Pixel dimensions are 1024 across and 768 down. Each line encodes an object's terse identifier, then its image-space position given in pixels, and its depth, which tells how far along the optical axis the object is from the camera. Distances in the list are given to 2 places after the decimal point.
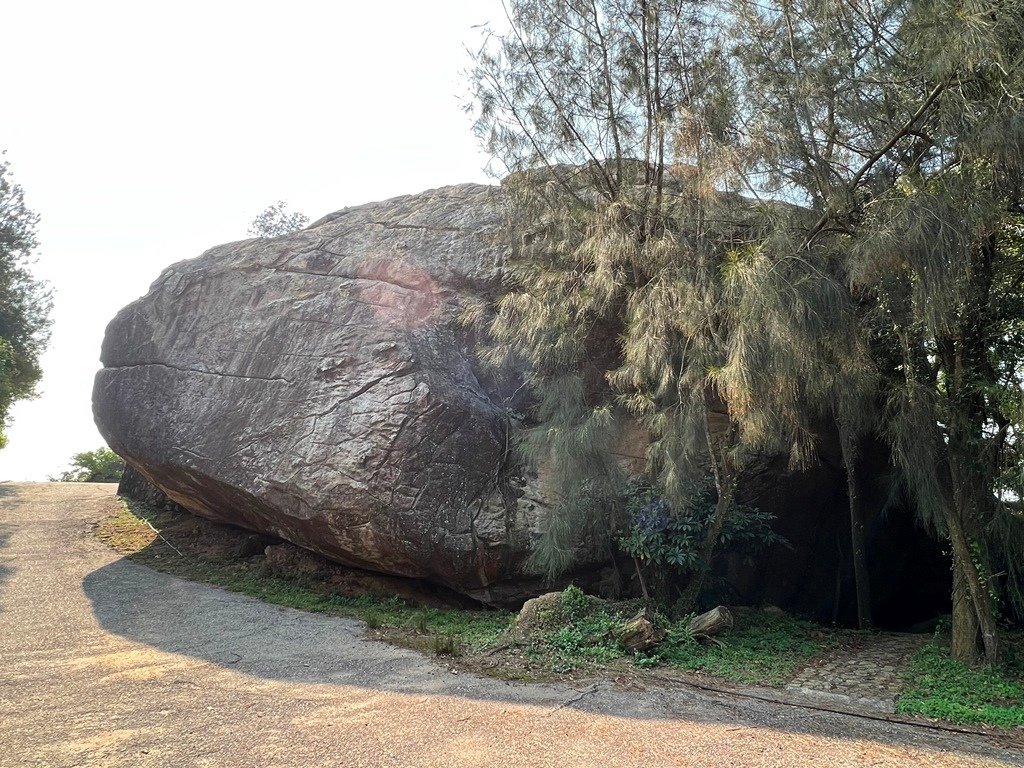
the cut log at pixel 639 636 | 7.01
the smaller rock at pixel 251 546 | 10.60
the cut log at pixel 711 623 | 7.48
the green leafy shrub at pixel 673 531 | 7.87
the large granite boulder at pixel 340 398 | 8.95
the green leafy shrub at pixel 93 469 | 20.16
